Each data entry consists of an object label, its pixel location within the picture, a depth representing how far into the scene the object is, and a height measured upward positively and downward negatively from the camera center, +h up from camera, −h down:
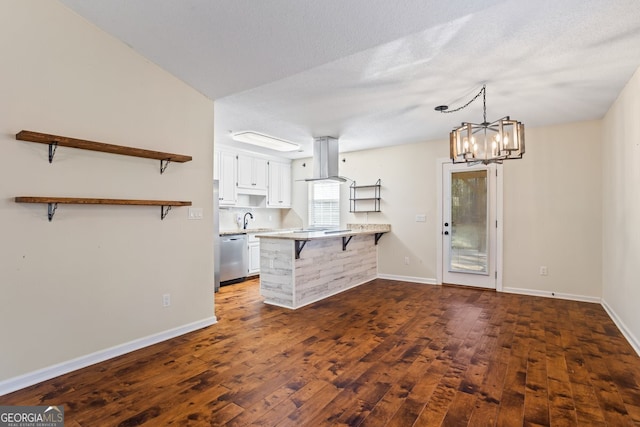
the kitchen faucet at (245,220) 6.23 -0.12
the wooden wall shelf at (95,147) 2.24 +0.54
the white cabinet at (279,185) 6.49 +0.62
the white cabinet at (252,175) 5.84 +0.76
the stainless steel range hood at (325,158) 5.10 +0.91
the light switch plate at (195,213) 3.32 +0.01
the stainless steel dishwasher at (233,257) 5.20 -0.72
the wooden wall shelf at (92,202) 2.25 +0.10
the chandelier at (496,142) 2.67 +0.65
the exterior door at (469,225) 4.84 -0.15
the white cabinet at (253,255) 5.72 -0.73
